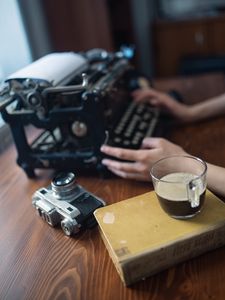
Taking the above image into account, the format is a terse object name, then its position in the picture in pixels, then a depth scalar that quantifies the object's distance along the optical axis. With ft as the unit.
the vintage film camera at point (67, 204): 2.33
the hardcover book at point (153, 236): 1.88
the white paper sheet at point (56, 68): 2.98
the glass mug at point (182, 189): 2.02
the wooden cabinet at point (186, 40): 9.00
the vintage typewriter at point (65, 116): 2.86
